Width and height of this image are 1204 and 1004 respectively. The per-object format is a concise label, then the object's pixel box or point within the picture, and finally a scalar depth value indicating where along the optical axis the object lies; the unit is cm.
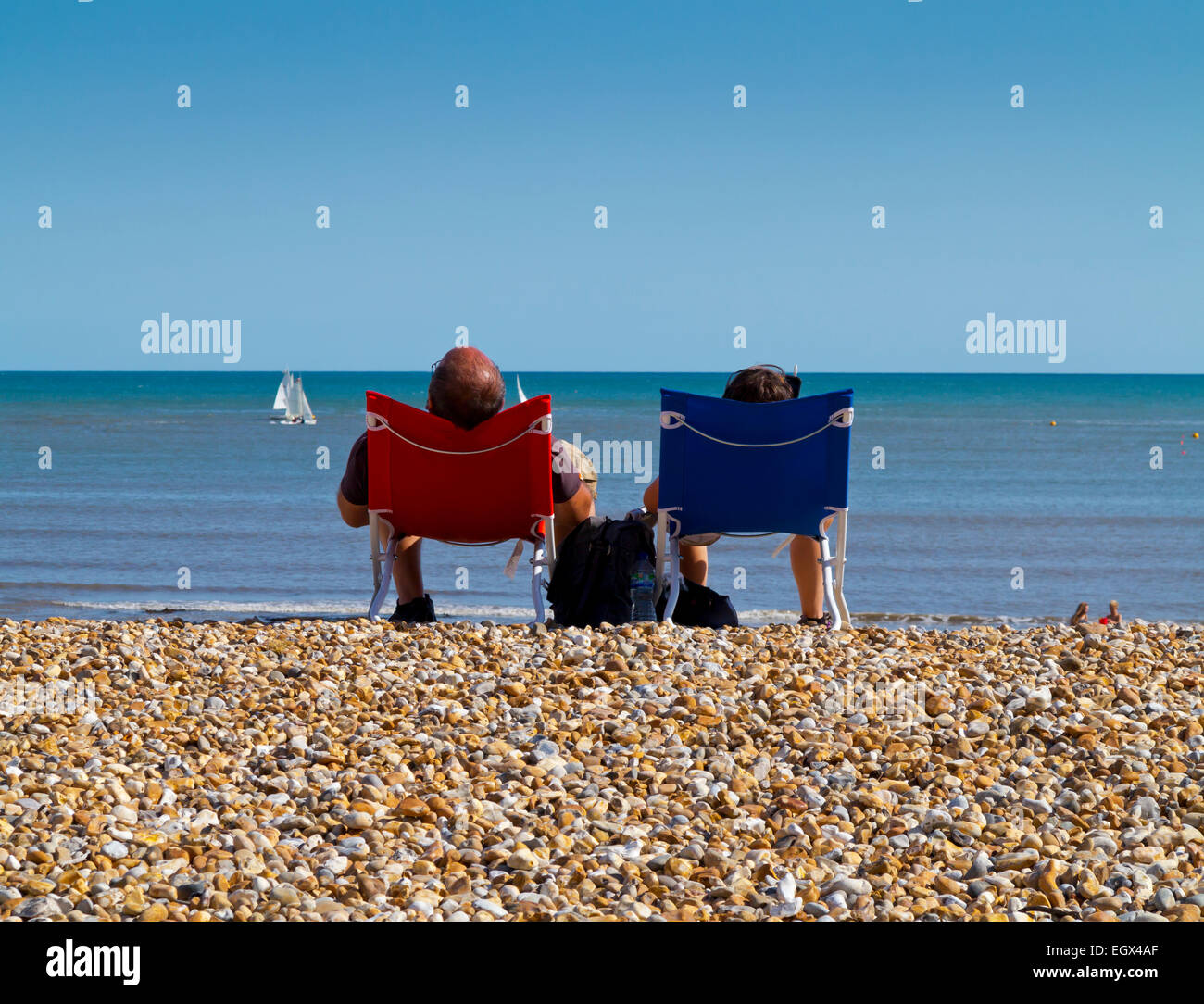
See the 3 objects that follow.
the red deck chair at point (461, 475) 495
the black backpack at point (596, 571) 496
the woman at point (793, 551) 521
